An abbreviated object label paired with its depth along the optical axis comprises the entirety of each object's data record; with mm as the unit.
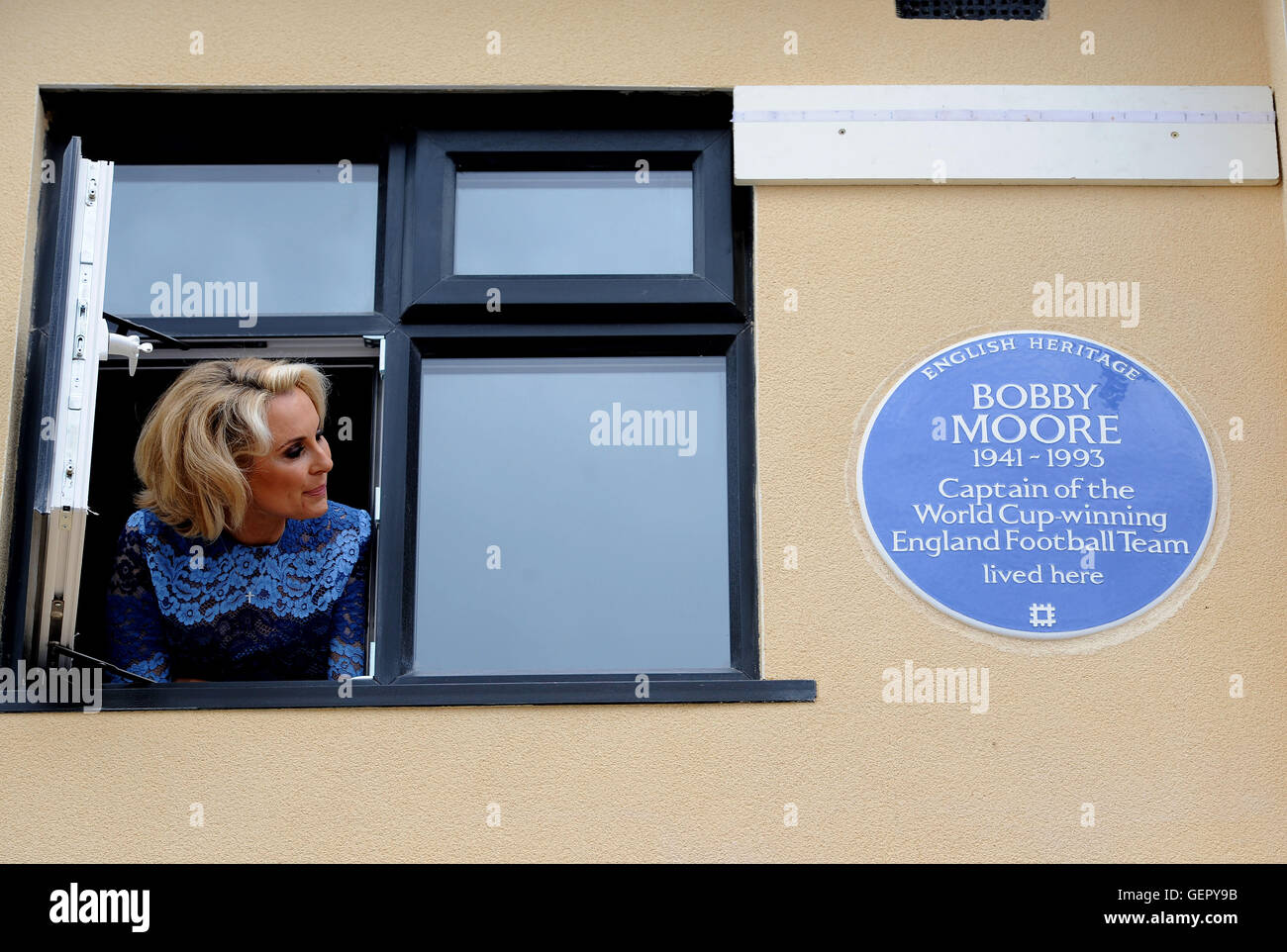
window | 4484
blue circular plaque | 4418
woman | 4484
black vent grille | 4949
